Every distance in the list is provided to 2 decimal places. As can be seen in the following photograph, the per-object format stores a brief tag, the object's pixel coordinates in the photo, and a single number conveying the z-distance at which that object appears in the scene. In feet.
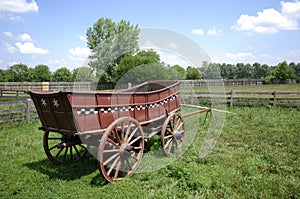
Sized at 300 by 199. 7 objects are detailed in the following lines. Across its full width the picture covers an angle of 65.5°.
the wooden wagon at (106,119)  12.26
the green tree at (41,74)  271.04
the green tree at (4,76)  247.91
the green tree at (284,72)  221.46
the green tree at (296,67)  343.01
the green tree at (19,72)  256.73
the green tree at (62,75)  274.36
